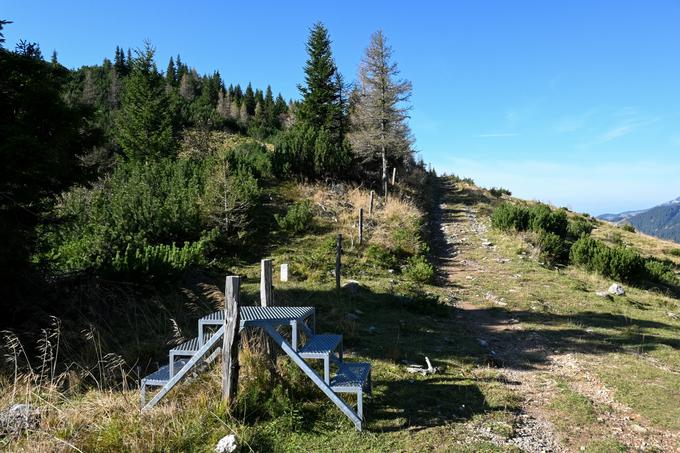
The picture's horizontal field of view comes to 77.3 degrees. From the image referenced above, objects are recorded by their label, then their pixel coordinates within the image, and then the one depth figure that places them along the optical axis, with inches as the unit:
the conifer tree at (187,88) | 2042.4
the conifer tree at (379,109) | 871.1
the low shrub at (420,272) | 451.8
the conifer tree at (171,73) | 2115.8
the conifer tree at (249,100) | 2150.6
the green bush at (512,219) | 704.4
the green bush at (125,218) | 346.0
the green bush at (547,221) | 692.1
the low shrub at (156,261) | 310.3
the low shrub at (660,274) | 570.6
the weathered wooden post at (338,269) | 372.5
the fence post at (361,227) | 532.7
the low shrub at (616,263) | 526.3
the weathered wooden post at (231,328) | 154.9
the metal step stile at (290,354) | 156.1
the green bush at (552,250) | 593.8
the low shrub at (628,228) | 1020.3
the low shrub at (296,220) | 568.1
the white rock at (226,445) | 138.3
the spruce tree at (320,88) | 1031.0
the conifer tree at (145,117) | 828.0
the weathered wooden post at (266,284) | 211.2
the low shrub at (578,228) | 773.3
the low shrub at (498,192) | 1280.5
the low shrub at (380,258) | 494.0
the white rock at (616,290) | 454.0
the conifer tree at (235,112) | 1814.1
